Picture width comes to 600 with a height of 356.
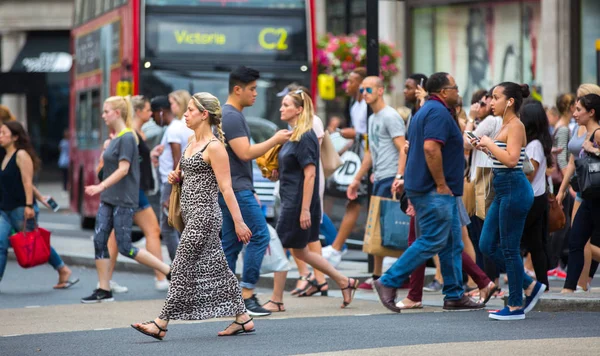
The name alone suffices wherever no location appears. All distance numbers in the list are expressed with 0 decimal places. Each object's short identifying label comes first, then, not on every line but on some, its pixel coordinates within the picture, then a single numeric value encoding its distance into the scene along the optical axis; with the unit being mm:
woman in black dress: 19297
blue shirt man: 18219
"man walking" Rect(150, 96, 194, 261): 23531
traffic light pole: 23766
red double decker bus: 33000
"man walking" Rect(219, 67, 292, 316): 18516
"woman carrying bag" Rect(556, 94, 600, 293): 19891
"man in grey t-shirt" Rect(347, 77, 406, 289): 21734
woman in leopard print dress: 16312
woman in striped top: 17391
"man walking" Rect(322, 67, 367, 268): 24344
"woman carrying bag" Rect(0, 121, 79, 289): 23953
